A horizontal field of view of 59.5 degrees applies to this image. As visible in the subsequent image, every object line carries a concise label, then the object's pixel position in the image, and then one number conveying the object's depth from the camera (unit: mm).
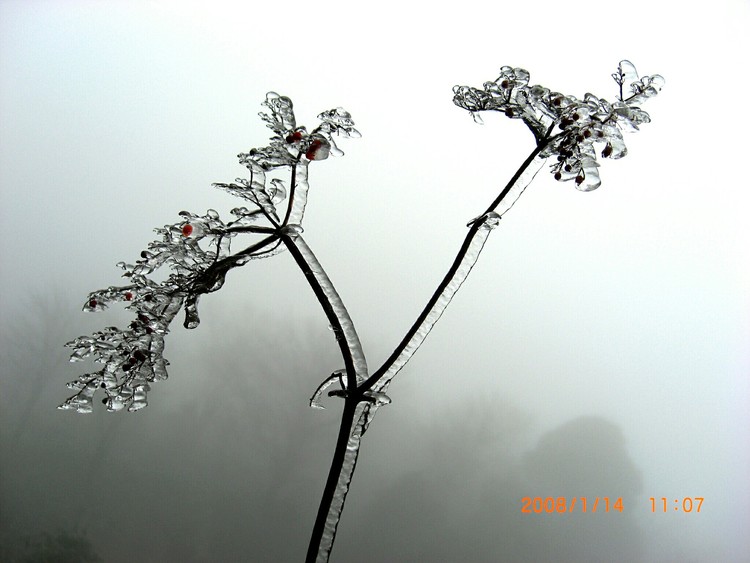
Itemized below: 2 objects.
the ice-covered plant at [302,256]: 475
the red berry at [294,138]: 482
